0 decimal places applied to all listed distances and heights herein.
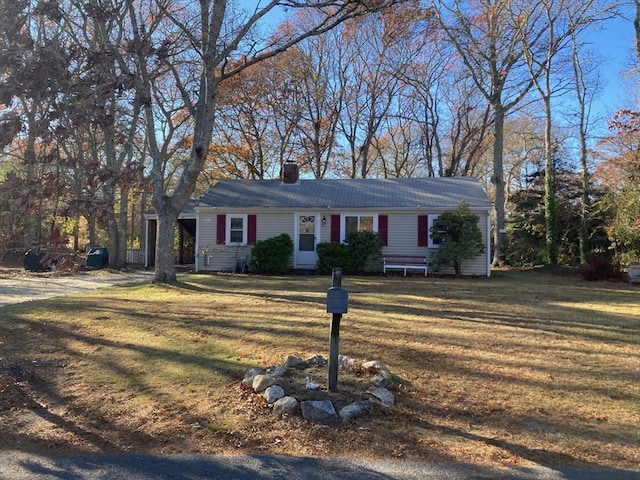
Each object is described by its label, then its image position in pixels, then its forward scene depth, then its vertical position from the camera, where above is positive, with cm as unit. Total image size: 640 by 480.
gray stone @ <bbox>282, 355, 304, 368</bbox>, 471 -110
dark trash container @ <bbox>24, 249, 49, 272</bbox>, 1808 -49
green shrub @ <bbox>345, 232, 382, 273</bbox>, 1605 +16
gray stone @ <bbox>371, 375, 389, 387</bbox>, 427 -117
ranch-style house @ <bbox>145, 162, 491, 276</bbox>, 1638 +137
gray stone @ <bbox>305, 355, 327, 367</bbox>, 479 -110
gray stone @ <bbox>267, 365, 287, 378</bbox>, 441 -113
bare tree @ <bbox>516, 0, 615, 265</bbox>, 1991 +886
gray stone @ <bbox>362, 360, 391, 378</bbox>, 451 -111
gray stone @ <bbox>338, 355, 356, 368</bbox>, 474 -110
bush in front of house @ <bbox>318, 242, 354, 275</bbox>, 1606 -12
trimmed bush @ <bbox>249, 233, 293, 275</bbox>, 1631 -4
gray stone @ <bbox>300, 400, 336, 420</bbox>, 371 -125
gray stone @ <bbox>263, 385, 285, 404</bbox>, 397 -120
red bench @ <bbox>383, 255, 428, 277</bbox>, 1602 -27
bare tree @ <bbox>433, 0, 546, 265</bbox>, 2019 +937
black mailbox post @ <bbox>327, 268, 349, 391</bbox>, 396 -48
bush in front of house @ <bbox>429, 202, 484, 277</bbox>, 1523 +54
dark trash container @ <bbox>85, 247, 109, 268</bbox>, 1950 -25
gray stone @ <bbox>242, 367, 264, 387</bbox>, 444 -118
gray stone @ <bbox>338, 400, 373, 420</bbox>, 374 -126
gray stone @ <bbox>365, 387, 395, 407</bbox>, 399 -122
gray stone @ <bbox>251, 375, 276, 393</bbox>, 420 -116
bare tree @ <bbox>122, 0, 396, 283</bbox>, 1148 +435
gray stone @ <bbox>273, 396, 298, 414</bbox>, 382 -125
